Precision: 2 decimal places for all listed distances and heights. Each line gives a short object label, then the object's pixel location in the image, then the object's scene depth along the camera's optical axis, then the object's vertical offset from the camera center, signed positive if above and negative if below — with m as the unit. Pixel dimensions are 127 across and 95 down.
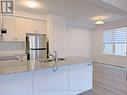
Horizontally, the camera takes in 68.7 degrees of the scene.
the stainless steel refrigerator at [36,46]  3.75 +0.00
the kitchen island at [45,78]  1.57 -0.65
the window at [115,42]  5.02 +0.25
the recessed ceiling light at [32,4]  2.77 +1.34
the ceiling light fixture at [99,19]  4.38 +1.39
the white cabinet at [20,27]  3.46 +0.77
